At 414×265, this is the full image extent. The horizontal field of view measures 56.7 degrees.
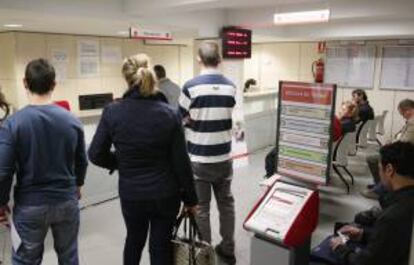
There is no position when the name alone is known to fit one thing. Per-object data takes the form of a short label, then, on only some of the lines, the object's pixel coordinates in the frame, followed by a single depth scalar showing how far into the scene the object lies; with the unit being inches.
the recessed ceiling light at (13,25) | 185.3
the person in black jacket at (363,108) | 225.6
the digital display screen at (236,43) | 199.5
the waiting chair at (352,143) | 186.3
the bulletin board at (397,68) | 293.9
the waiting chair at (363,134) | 232.4
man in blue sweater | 69.6
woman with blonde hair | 71.0
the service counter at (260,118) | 245.3
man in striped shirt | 96.3
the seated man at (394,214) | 61.9
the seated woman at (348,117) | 179.6
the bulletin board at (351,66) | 311.4
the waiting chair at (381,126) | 269.6
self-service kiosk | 81.9
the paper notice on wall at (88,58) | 247.6
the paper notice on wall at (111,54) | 263.3
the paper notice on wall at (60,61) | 232.1
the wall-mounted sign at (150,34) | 163.0
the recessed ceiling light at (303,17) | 141.7
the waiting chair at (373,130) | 249.9
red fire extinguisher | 331.3
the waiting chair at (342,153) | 180.1
